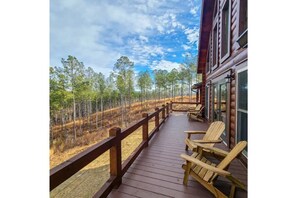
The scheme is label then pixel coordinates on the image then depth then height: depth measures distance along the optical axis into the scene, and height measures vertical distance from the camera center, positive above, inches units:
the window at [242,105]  87.5 -6.6
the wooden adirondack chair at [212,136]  86.3 -30.9
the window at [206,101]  240.0 -9.8
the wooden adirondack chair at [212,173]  56.9 -40.2
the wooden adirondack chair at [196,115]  243.9 -37.2
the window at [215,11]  179.0 +129.0
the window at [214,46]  184.0 +78.0
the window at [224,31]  140.2 +78.3
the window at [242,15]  95.3 +64.2
